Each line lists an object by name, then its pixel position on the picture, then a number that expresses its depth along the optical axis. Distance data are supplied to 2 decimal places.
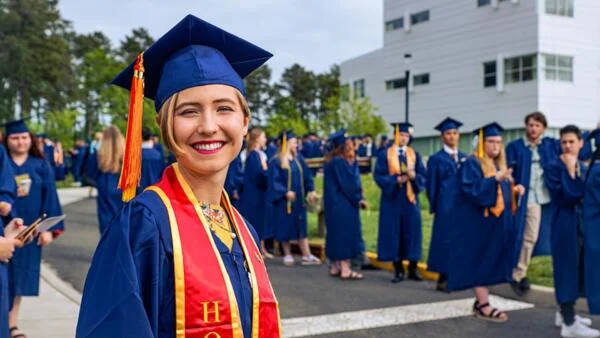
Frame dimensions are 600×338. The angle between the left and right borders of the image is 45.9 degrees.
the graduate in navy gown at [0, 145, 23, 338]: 3.51
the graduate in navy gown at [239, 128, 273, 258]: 10.88
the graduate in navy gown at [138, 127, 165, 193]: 9.08
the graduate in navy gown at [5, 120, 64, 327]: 5.85
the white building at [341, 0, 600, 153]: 33.25
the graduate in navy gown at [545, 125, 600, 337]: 5.99
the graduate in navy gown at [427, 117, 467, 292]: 8.19
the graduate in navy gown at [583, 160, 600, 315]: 5.63
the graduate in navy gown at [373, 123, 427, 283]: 8.93
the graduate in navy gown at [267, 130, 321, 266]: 10.39
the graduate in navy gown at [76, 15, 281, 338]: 1.87
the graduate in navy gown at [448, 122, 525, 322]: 6.74
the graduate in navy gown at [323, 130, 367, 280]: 8.93
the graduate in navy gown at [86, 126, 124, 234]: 8.16
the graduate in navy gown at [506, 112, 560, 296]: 8.09
